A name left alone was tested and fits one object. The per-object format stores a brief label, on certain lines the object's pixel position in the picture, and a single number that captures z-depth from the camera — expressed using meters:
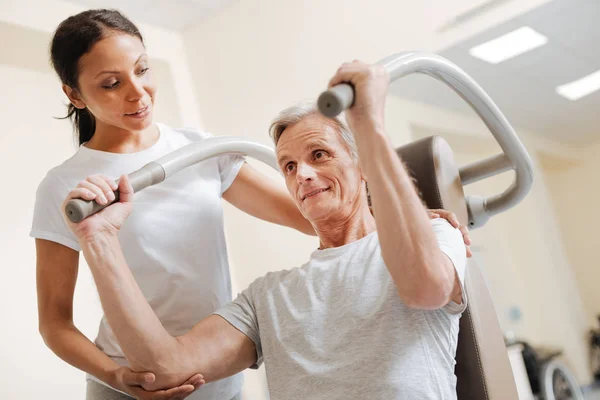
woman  1.36
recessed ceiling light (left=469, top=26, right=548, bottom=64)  3.45
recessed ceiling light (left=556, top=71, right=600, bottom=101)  3.57
